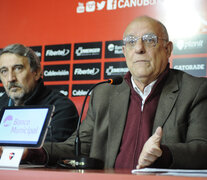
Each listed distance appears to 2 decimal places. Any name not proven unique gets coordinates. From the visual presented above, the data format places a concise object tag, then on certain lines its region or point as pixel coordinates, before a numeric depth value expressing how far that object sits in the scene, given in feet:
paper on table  4.66
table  4.64
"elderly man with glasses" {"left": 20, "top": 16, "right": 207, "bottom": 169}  6.50
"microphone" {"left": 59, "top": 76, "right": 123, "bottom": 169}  5.80
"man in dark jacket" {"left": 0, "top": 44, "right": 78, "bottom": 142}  8.39
